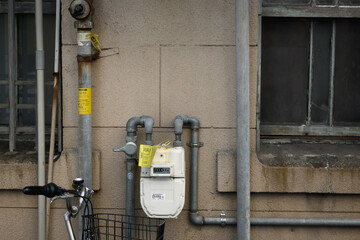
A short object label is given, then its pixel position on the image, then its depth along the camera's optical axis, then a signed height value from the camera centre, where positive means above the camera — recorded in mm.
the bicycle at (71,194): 2707 -506
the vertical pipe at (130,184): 3873 -586
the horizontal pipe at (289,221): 3996 -927
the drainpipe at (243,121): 3803 -37
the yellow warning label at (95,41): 3874 +661
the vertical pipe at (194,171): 3957 -479
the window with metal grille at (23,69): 4344 +471
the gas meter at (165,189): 3555 -573
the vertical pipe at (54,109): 3986 +69
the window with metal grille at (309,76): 4340 +404
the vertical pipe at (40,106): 3979 +96
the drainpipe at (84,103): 3854 +120
